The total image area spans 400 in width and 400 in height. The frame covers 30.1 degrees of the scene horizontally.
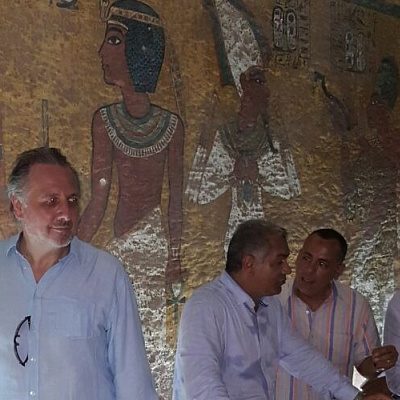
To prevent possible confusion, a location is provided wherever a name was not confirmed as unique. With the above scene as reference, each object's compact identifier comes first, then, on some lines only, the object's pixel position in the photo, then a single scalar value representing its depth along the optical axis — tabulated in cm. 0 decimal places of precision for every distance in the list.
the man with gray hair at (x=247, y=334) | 244
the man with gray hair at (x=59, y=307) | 206
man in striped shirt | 326
